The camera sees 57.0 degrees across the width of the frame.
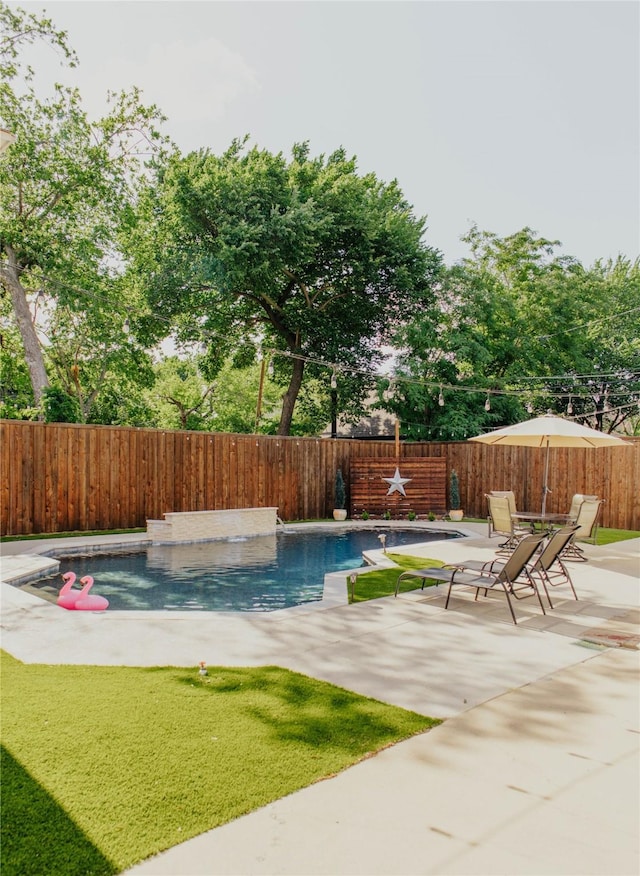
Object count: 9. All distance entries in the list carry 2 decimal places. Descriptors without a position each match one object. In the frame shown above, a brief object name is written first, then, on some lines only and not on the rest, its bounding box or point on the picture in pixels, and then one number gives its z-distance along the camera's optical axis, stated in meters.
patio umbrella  8.70
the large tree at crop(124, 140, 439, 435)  17.38
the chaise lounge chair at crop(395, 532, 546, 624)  5.48
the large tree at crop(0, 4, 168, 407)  17.36
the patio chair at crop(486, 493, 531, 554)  9.23
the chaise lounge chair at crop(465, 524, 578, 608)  6.14
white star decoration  15.63
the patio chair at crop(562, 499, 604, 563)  9.16
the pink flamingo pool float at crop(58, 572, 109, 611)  5.72
